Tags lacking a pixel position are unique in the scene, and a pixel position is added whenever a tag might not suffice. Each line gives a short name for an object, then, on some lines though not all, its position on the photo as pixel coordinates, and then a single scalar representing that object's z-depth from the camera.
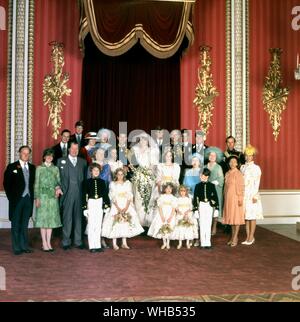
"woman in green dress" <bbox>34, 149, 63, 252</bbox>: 6.15
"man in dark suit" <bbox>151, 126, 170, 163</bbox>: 7.59
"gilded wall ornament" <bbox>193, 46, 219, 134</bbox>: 8.92
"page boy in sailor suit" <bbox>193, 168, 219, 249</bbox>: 6.40
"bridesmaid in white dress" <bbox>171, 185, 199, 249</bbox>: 6.41
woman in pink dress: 6.59
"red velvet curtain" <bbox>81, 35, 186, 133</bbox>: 8.58
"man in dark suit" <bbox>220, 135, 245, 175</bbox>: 7.61
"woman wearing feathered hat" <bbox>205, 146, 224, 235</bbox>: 7.25
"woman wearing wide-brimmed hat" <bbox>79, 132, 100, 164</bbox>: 7.11
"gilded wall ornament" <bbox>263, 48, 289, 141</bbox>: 8.94
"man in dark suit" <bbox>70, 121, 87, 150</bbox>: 7.45
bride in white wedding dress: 7.24
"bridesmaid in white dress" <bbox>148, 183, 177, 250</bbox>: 6.38
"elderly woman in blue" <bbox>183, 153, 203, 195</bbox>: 6.99
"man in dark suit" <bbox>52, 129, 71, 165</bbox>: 7.25
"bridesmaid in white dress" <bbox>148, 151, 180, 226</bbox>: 6.92
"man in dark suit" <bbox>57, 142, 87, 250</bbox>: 6.32
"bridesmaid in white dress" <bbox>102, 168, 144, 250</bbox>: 6.35
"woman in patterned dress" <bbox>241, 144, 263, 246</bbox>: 6.66
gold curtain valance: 7.53
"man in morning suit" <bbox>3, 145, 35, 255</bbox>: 6.09
